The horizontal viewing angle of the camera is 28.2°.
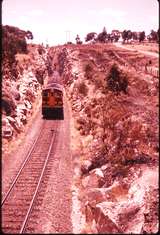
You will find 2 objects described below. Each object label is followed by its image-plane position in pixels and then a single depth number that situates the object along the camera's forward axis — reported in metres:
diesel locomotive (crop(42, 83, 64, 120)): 33.91
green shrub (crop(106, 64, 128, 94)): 35.28
